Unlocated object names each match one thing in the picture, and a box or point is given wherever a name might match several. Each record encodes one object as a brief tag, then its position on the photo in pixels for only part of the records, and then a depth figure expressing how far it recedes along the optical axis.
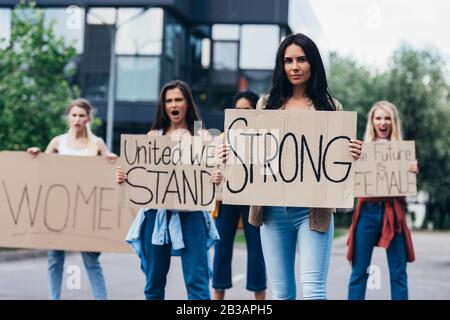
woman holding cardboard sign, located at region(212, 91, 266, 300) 11.18
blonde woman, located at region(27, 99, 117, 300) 11.04
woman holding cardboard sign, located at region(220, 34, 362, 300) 7.53
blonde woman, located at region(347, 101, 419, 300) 11.11
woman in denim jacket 8.94
